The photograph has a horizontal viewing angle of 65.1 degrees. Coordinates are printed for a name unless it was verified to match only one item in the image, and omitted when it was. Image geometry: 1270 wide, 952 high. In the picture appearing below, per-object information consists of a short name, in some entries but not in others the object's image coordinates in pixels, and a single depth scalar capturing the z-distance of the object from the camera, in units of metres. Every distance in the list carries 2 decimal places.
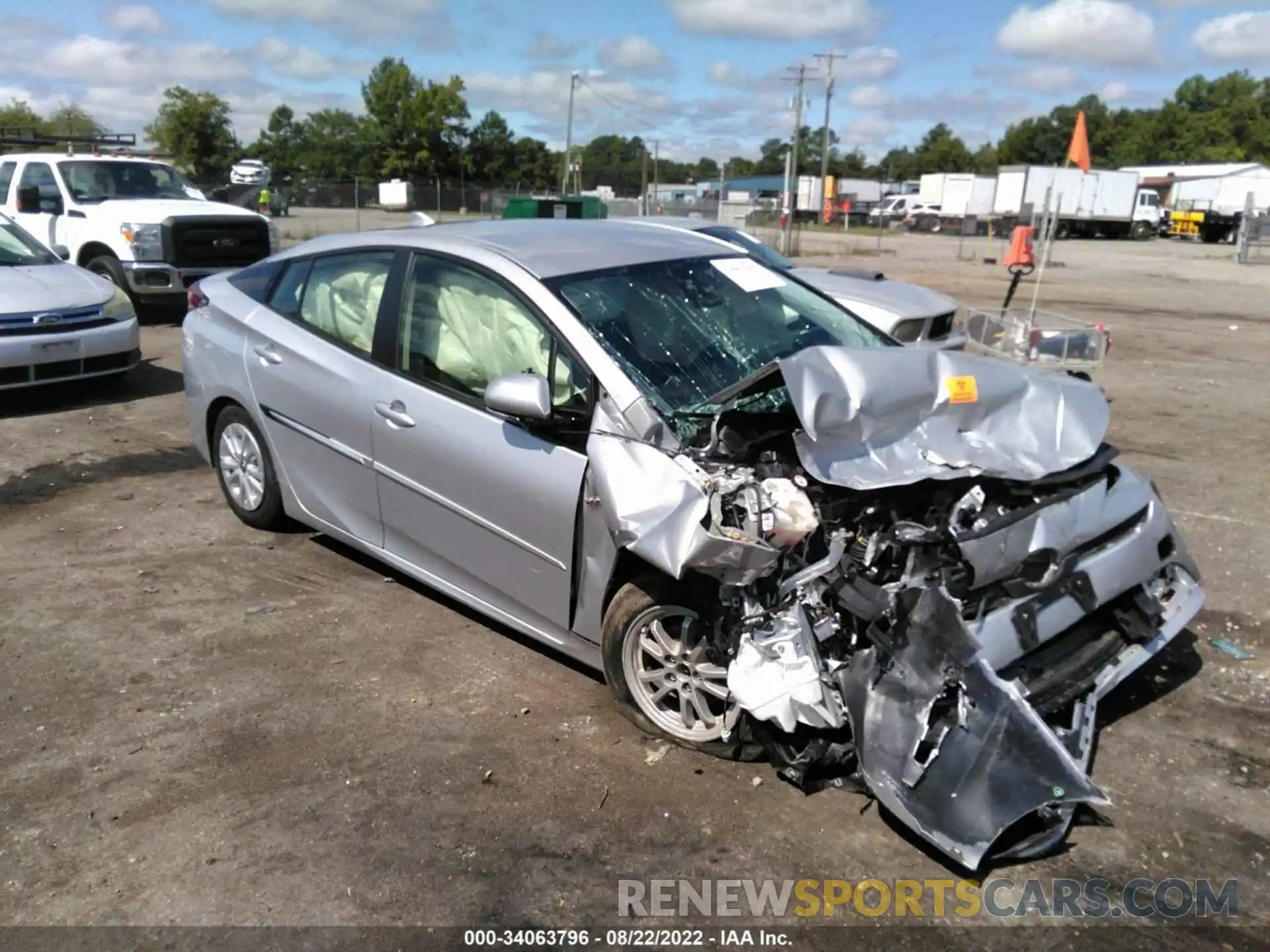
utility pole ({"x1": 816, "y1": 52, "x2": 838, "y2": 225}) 58.48
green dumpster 17.62
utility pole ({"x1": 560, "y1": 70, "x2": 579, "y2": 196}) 52.28
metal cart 7.66
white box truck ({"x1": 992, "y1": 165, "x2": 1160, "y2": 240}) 49.03
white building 59.34
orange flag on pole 11.35
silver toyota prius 3.07
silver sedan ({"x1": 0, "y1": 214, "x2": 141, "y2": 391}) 8.00
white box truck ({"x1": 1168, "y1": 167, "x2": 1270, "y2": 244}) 48.95
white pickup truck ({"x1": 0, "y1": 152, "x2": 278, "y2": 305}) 12.02
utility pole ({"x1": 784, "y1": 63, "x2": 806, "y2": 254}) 43.64
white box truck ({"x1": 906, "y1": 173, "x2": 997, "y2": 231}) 56.41
